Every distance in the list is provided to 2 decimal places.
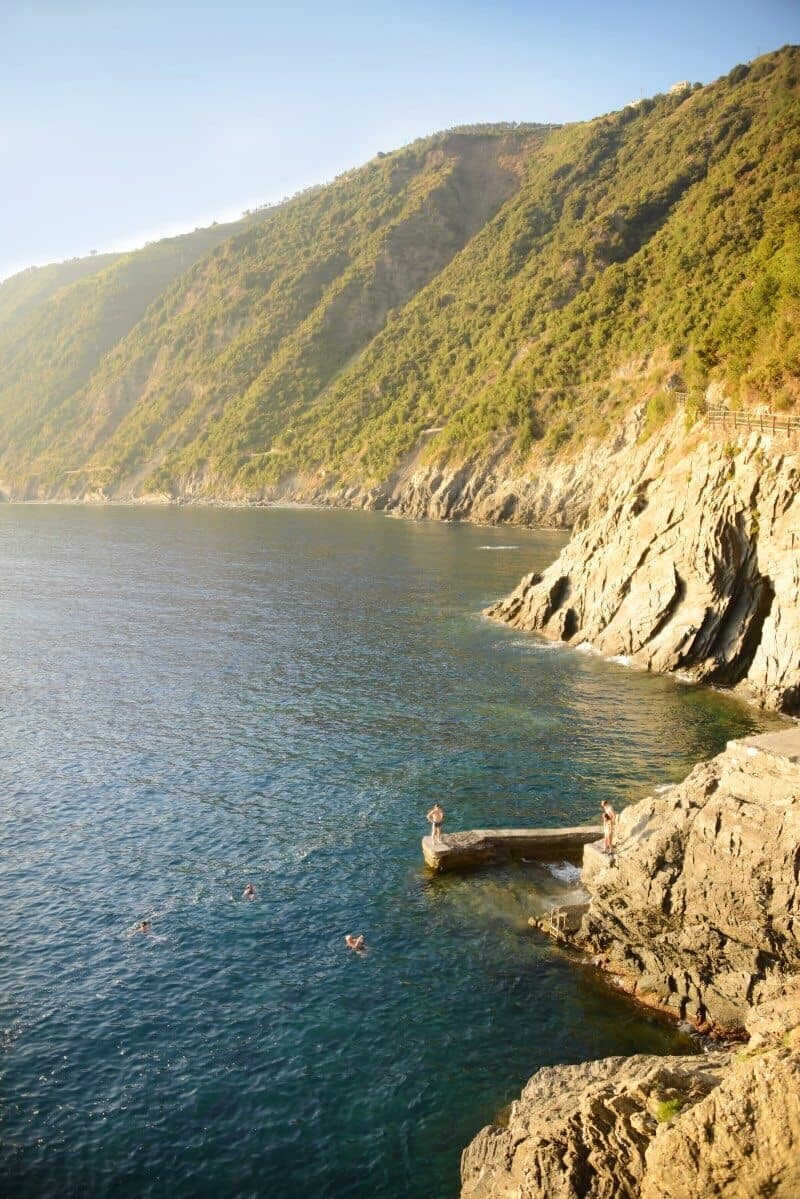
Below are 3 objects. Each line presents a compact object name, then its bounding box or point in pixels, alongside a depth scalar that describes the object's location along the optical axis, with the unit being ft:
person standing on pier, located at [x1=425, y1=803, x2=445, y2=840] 107.24
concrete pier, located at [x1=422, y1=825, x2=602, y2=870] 105.70
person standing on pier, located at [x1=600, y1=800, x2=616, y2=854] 94.32
